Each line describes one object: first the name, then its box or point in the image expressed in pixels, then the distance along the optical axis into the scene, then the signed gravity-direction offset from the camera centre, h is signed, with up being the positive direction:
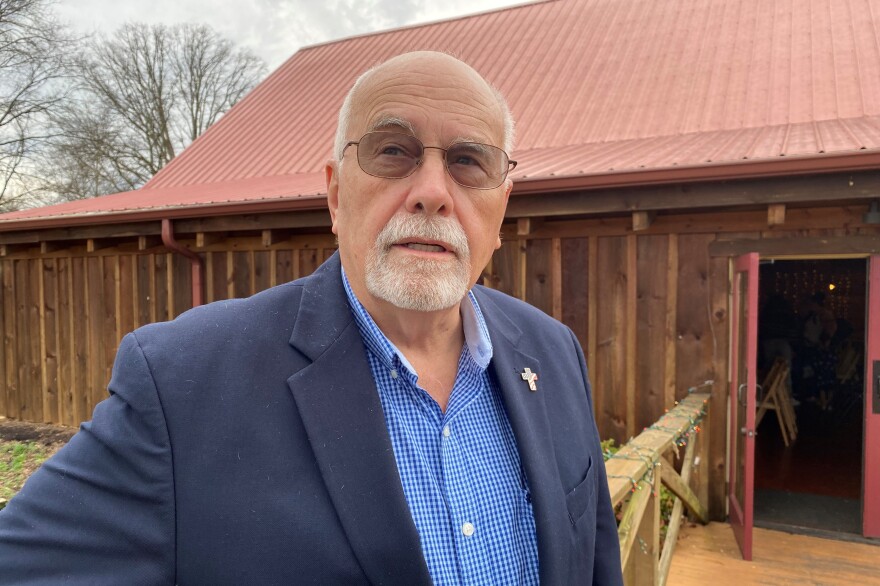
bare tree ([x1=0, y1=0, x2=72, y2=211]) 16.06 +6.12
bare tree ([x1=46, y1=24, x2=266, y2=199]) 18.28 +6.42
